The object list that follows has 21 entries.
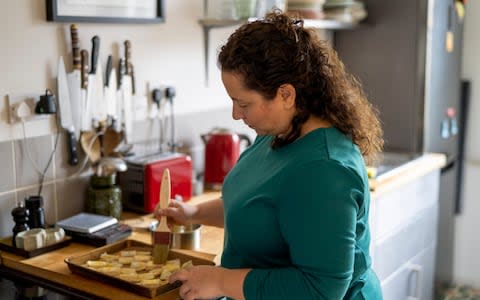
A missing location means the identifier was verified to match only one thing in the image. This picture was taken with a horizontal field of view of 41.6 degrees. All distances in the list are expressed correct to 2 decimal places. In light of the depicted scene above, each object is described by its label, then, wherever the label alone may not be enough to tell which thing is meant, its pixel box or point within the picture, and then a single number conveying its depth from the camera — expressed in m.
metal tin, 1.80
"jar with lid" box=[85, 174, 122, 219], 2.00
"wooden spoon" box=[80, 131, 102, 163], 2.04
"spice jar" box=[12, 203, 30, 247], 1.73
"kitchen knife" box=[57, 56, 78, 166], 1.94
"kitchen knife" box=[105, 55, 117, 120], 2.09
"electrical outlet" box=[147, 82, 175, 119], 2.29
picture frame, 1.90
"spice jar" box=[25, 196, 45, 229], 1.79
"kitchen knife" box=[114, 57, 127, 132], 2.13
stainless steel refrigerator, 3.01
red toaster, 2.09
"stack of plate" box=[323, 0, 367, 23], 2.91
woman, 1.21
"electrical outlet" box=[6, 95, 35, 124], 1.82
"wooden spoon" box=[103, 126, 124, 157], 2.12
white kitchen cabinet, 2.44
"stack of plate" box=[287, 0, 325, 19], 2.75
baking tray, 1.44
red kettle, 2.40
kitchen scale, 1.78
